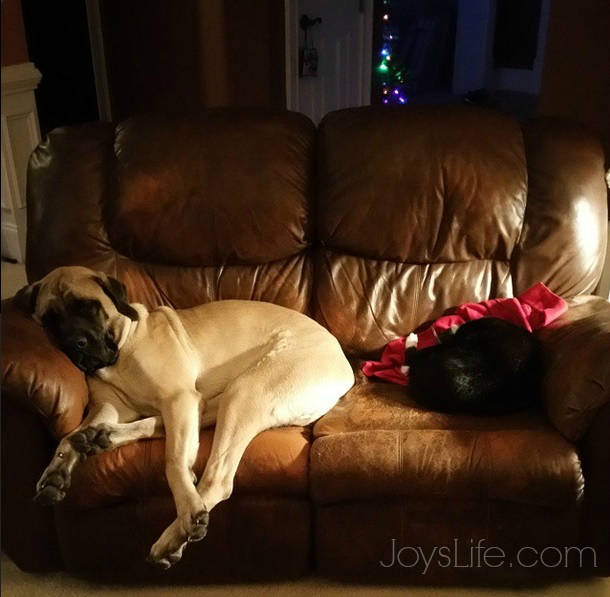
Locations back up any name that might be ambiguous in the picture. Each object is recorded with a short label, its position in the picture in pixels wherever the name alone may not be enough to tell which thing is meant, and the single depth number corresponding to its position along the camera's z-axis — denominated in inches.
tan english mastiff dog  66.6
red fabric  82.4
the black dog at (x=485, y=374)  72.6
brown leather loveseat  70.3
